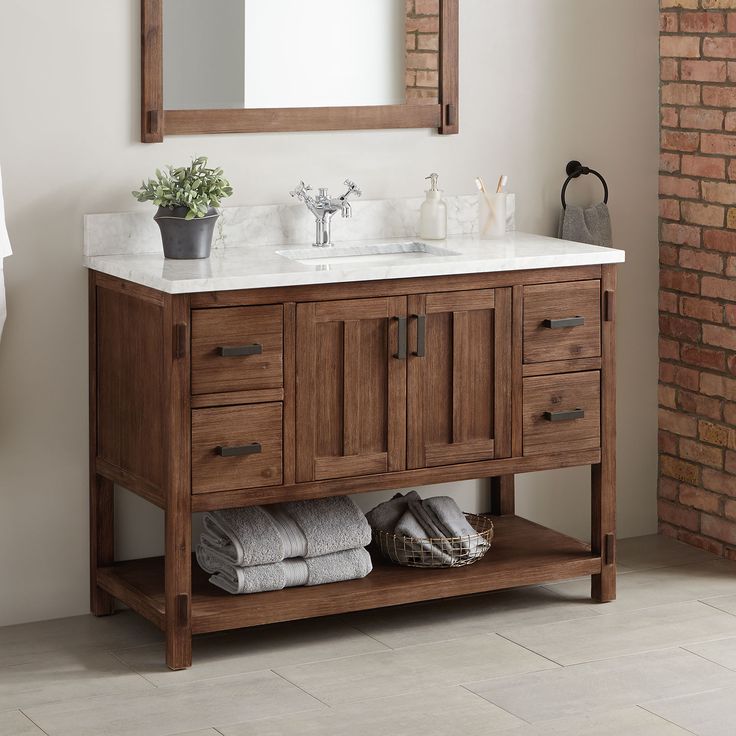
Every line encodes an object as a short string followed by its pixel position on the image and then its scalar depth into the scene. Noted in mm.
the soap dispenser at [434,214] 5713
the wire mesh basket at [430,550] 5407
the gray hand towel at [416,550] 5401
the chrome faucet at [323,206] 5492
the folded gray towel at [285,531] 5075
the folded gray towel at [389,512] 5534
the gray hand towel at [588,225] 6084
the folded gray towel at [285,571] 5060
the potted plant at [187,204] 5069
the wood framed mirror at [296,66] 5280
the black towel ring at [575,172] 6112
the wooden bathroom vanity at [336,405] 4803
